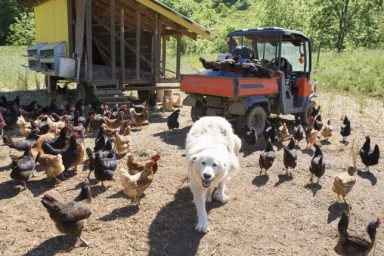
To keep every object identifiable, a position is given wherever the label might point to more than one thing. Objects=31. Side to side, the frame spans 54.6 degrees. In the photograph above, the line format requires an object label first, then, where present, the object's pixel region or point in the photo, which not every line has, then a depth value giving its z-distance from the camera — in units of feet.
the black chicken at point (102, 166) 20.34
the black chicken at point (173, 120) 33.68
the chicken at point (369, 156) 24.18
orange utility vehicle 29.84
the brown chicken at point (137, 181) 18.33
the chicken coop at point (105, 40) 40.47
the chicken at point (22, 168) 19.60
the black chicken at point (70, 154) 21.77
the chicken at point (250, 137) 28.32
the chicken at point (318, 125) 32.37
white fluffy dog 16.05
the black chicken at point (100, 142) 24.49
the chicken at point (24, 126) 28.99
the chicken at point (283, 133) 30.22
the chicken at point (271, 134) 28.96
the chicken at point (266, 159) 23.24
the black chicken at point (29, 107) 35.36
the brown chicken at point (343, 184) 19.35
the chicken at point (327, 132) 30.94
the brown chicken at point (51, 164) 20.71
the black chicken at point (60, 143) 22.65
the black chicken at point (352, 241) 13.97
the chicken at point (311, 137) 29.14
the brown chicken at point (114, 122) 30.83
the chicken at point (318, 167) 21.93
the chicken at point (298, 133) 29.30
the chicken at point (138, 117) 34.40
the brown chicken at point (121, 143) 26.09
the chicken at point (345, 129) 31.19
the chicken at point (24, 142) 22.31
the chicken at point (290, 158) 23.21
